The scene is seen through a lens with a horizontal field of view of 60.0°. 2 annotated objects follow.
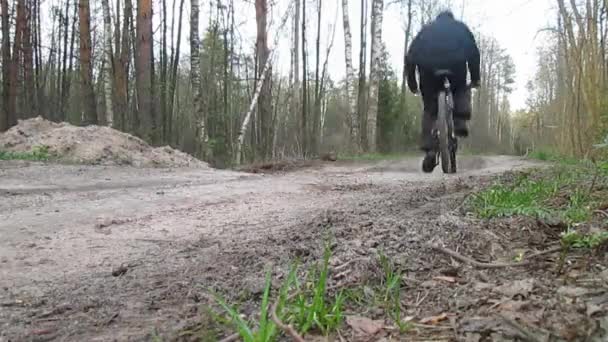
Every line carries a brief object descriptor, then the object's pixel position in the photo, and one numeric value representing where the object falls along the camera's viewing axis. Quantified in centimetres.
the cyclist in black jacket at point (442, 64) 582
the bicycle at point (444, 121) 589
